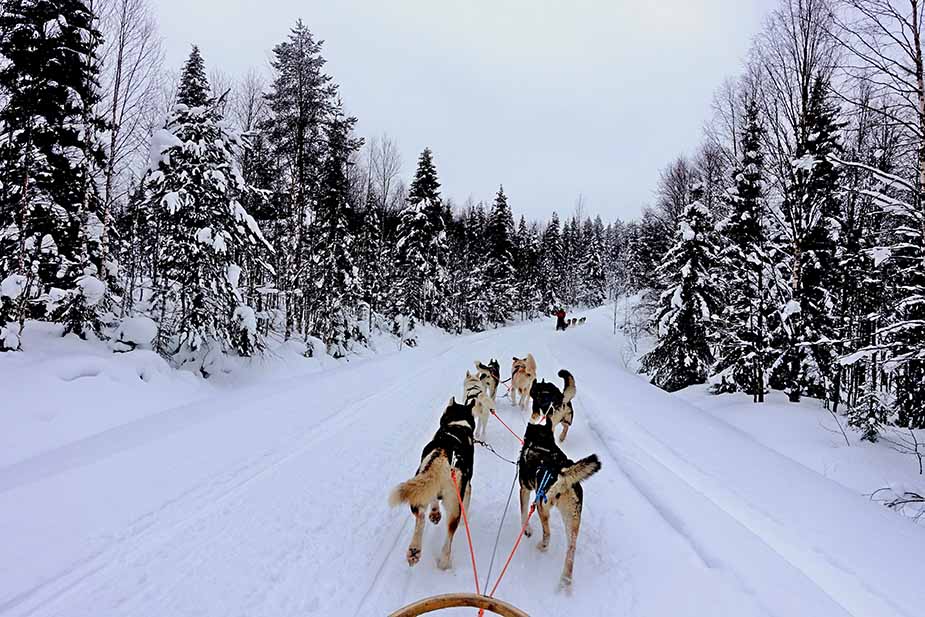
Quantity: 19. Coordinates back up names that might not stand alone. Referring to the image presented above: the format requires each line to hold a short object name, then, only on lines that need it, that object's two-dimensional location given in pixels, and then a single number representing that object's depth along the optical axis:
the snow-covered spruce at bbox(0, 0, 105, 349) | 9.29
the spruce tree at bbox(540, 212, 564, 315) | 68.81
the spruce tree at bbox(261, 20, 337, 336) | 17.89
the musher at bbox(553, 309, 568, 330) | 43.44
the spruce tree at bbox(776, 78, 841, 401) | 11.89
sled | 2.12
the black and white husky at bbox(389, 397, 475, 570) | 3.37
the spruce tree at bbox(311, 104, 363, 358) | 21.38
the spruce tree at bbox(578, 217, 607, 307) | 82.75
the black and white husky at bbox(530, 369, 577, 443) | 7.70
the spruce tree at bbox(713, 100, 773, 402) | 13.35
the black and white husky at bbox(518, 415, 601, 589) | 3.62
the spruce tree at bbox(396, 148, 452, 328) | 31.28
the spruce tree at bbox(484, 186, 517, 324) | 48.22
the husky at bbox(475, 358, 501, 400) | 10.17
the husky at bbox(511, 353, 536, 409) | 10.86
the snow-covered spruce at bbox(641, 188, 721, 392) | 18.52
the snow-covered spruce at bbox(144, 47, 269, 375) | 11.23
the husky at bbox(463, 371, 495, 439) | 8.00
